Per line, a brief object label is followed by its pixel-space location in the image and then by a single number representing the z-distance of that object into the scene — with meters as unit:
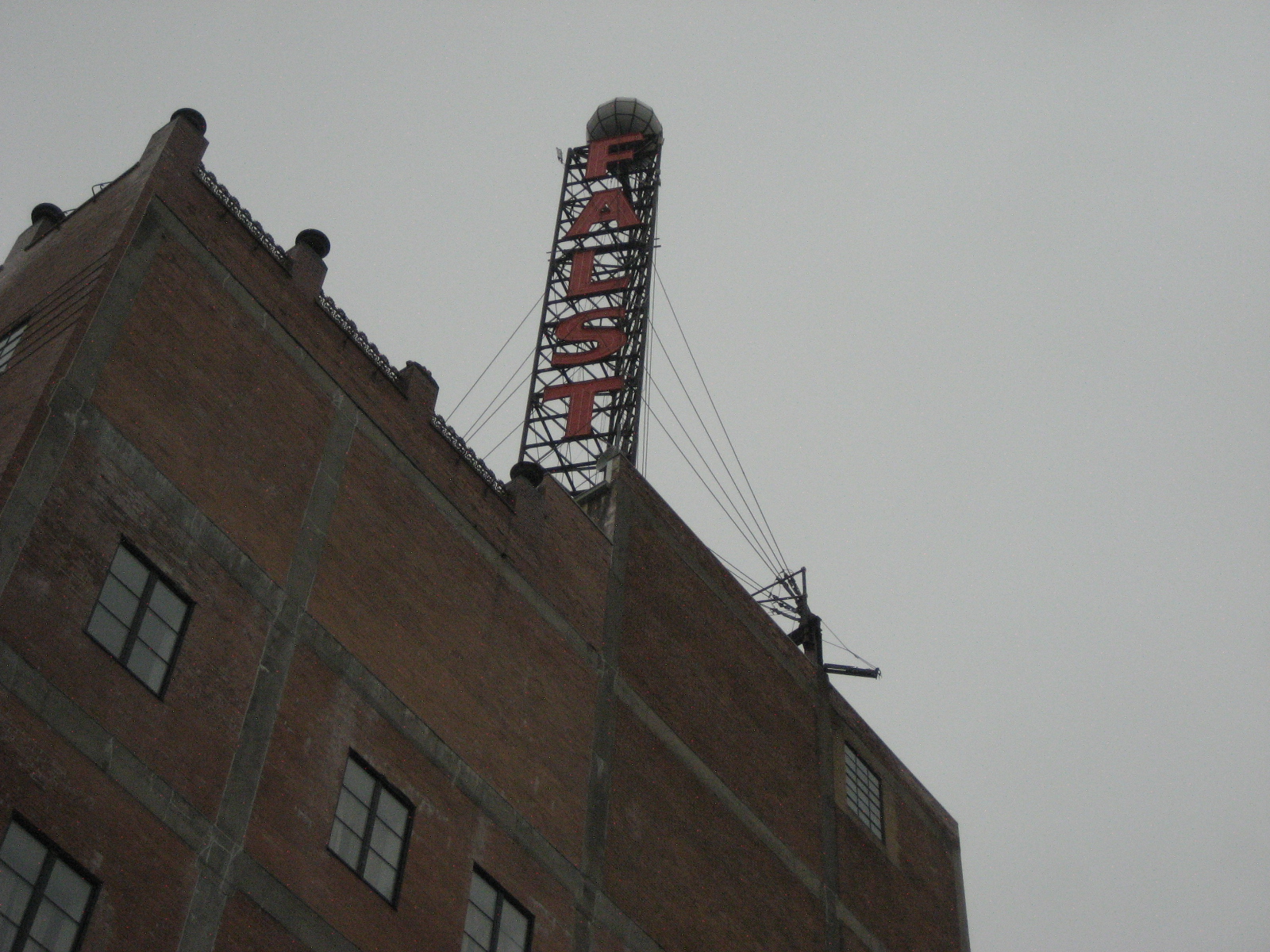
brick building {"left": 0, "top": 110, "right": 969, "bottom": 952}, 22.84
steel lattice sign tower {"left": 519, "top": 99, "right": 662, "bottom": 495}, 42.69
